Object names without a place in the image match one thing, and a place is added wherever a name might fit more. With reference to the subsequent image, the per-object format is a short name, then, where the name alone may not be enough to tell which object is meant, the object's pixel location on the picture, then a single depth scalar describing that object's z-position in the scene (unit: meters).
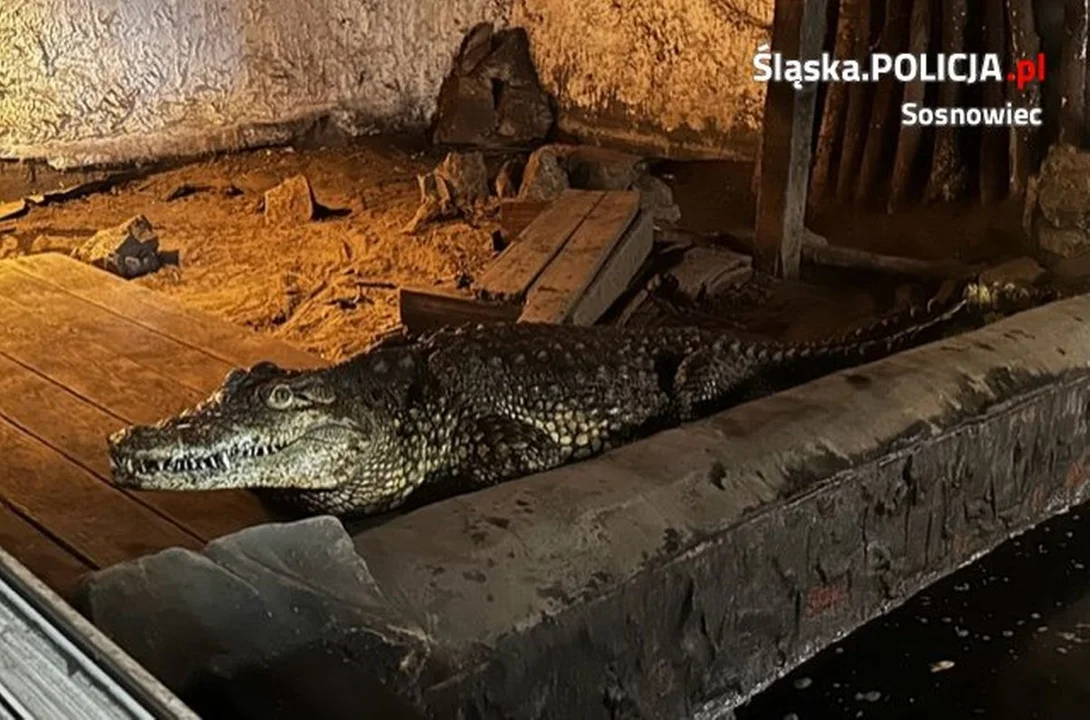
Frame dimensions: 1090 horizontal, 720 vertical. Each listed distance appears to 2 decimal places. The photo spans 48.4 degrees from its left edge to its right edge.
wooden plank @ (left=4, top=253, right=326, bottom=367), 4.14
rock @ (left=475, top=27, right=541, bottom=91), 9.18
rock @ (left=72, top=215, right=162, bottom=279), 5.87
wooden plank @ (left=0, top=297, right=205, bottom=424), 3.74
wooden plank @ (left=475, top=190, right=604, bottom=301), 5.07
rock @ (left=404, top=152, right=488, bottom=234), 6.86
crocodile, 2.94
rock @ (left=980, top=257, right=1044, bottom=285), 4.95
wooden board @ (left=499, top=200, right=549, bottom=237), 6.26
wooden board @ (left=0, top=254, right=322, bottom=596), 2.92
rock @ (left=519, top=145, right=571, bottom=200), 6.74
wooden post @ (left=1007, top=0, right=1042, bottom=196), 5.61
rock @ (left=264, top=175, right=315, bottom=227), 6.92
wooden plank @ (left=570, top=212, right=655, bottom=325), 5.11
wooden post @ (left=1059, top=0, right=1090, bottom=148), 5.08
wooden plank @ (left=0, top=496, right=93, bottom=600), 2.70
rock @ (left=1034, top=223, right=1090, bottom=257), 5.11
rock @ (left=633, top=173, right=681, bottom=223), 6.55
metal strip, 1.27
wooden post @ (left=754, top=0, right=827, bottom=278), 5.36
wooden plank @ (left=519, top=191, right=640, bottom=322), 4.83
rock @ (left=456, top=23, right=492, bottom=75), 9.27
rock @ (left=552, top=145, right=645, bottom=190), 6.74
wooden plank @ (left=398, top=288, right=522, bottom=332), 4.94
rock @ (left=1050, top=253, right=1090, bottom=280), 4.95
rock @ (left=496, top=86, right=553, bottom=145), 8.95
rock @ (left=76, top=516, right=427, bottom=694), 1.90
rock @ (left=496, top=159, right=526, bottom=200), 7.04
